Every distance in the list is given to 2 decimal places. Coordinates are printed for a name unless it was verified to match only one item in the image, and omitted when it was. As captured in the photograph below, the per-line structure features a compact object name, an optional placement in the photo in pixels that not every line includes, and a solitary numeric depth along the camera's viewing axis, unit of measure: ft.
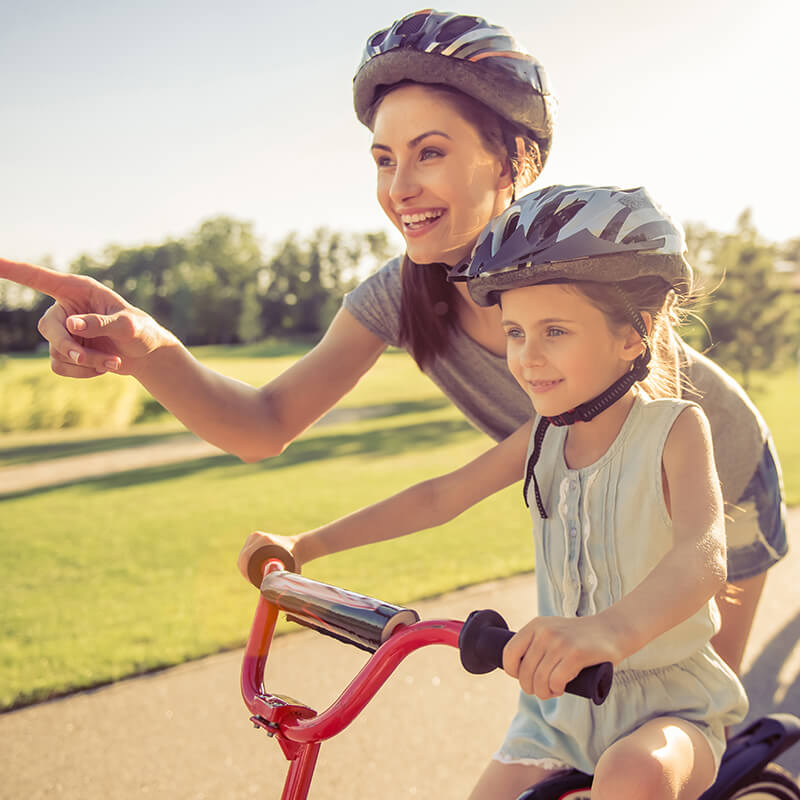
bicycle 4.32
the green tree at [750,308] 62.69
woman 7.06
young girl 5.65
